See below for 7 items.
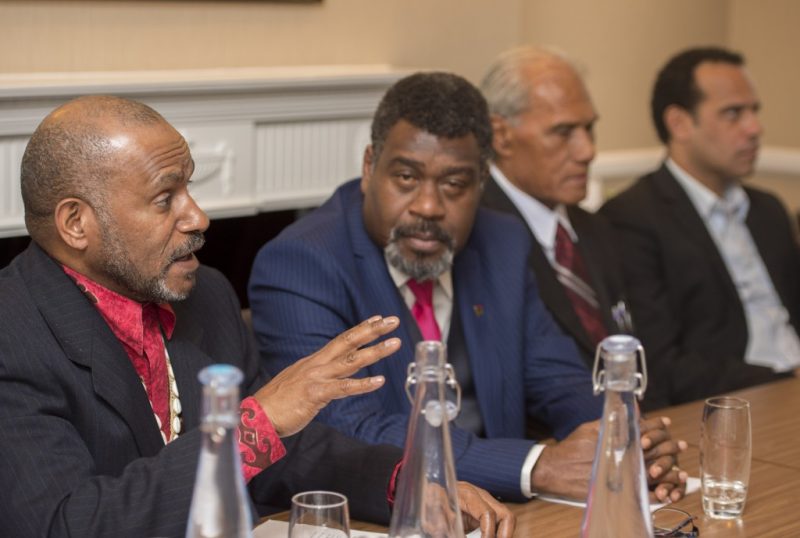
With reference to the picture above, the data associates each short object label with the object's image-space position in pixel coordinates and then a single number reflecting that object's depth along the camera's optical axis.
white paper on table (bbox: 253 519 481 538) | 3.71
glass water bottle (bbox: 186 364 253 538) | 2.49
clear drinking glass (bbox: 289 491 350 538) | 3.05
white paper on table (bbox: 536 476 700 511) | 4.29
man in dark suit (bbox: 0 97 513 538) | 3.64
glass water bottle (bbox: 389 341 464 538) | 3.01
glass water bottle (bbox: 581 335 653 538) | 3.05
